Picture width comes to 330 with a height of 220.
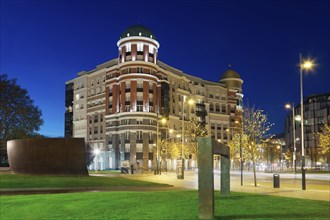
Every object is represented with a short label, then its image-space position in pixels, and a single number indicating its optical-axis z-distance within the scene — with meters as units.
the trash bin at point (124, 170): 63.69
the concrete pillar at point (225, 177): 17.72
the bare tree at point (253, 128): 34.56
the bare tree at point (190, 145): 91.74
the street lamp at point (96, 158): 107.16
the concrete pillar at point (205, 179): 12.04
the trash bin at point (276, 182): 27.66
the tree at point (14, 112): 69.19
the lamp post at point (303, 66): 27.61
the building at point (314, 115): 152.38
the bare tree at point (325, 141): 62.98
